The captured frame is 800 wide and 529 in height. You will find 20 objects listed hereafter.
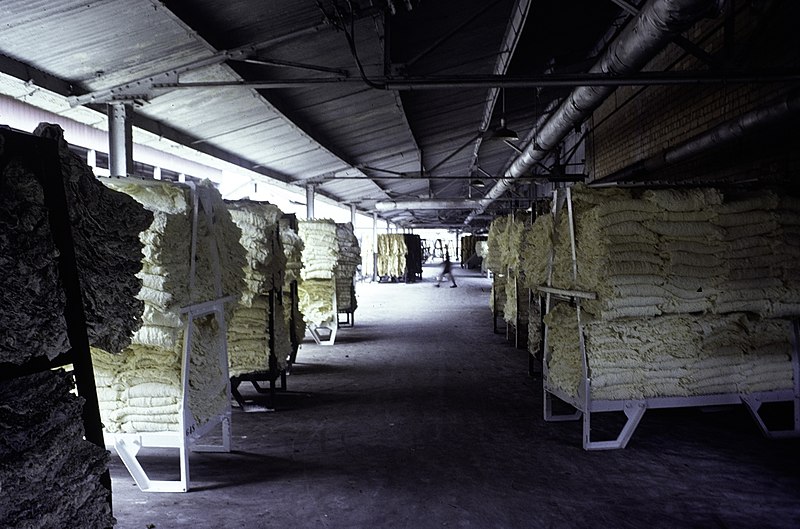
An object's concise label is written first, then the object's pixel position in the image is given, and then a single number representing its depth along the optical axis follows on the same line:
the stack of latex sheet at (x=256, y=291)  6.81
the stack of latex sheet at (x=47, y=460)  1.53
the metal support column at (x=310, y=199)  15.63
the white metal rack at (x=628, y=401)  5.20
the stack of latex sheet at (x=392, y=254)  28.84
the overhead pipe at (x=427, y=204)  22.84
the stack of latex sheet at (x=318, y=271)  11.41
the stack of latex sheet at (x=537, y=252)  6.19
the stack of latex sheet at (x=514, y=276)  10.12
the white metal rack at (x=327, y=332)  11.59
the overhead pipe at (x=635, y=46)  4.75
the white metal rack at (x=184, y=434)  4.40
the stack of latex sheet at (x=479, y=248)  31.77
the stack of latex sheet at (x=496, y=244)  12.67
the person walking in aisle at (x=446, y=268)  28.71
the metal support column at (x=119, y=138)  6.97
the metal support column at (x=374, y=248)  29.40
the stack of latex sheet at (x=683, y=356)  5.21
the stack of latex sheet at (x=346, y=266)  13.41
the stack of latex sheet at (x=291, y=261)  8.46
